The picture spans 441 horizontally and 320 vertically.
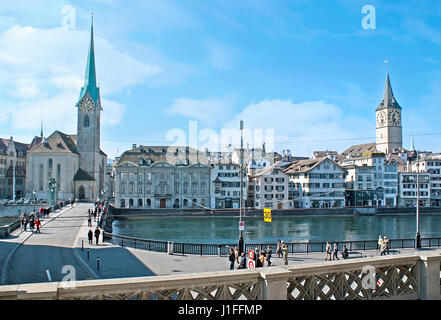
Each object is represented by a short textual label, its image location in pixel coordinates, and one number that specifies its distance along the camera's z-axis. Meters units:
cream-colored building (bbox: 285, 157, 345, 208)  96.62
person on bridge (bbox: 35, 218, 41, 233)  35.81
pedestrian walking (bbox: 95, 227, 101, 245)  29.53
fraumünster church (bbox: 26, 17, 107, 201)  96.81
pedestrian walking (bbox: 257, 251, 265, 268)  19.83
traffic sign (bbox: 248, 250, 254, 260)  17.70
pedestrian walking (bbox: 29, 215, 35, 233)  37.56
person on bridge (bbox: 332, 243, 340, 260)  24.09
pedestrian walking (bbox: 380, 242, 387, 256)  25.33
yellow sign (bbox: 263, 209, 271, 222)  34.05
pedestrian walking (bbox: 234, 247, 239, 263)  23.00
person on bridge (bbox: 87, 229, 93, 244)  29.62
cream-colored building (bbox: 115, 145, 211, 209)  91.06
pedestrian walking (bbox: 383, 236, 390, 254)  25.44
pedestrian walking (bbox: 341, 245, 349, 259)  24.46
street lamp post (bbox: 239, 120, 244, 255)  23.54
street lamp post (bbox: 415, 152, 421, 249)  28.26
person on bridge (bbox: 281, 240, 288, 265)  21.98
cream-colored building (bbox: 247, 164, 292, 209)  93.62
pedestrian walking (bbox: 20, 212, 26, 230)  38.71
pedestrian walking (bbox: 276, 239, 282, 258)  25.18
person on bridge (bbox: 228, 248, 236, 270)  20.42
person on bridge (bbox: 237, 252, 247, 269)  19.76
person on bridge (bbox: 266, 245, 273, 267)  22.02
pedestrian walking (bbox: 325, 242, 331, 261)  24.07
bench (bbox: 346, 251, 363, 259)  26.38
